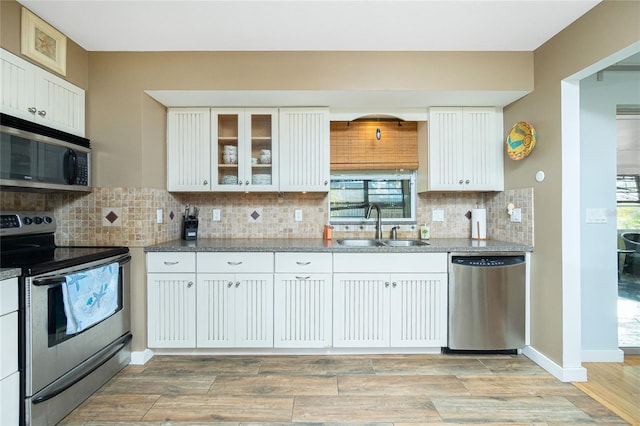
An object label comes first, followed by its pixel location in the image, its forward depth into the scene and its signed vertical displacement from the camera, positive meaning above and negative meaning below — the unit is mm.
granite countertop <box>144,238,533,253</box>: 2545 -269
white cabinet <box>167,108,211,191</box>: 2908 +574
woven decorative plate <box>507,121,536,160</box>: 2529 +610
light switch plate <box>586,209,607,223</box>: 2566 -17
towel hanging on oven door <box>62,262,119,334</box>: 1865 -522
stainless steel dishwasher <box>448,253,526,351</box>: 2561 -704
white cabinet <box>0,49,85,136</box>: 1882 +792
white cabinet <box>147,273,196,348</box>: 2570 -758
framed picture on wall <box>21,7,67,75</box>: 1989 +1144
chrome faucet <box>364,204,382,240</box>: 3147 -77
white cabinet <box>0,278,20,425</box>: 1555 -698
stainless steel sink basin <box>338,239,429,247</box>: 2988 -271
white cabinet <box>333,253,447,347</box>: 2584 -749
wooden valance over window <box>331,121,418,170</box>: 3262 +716
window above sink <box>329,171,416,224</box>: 3365 +206
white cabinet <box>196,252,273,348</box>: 2574 -694
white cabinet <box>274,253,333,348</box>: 2582 -706
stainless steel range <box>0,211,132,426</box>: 1673 -606
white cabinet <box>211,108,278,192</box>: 2916 +606
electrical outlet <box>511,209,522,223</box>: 2702 -9
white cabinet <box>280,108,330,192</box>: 2926 +604
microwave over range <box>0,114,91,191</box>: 1832 +374
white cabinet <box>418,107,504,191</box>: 2957 +608
